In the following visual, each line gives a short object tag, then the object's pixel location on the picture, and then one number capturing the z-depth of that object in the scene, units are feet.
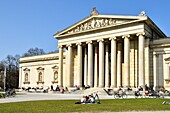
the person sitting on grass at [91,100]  80.88
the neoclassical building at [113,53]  153.99
